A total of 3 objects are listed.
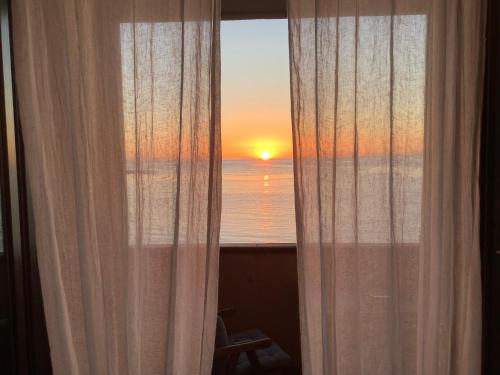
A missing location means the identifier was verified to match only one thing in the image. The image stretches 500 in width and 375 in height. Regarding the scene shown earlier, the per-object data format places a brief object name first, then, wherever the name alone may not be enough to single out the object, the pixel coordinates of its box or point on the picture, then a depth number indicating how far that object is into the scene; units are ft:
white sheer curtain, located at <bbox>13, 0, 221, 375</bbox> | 4.67
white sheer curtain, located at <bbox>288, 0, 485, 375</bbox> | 4.53
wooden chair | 6.30
